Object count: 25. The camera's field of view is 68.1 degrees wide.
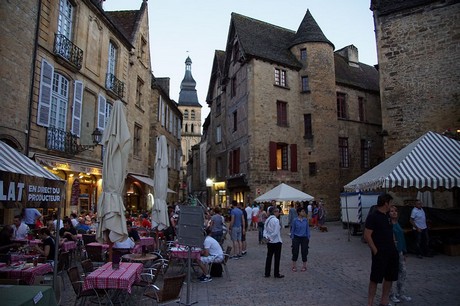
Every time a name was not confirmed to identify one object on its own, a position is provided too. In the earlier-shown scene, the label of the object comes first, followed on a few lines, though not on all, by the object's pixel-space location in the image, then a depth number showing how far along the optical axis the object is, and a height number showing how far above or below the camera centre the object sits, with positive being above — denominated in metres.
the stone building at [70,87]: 10.73 +4.37
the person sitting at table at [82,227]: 9.95 -0.80
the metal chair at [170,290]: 4.54 -1.21
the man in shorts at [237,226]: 10.33 -0.80
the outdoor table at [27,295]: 2.10 -0.62
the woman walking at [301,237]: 8.09 -0.88
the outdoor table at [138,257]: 6.40 -1.10
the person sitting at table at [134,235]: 8.71 -0.90
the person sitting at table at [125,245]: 7.30 -0.96
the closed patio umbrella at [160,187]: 9.23 +0.36
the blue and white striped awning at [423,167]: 8.65 +0.88
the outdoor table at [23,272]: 5.11 -1.08
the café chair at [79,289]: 4.60 -1.22
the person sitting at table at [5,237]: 6.85 -0.76
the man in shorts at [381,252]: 4.83 -0.73
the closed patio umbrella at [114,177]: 5.90 +0.41
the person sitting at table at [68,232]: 8.42 -0.82
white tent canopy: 15.53 +0.22
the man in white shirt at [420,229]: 9.56 -0.81
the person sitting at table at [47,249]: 6.50 -0.93
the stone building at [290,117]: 21.66 +5.76
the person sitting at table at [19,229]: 8.17 -0.70
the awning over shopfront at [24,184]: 3.99 +0.21
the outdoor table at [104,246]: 7.89 -1.07
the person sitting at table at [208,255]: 7.22 -1.20
